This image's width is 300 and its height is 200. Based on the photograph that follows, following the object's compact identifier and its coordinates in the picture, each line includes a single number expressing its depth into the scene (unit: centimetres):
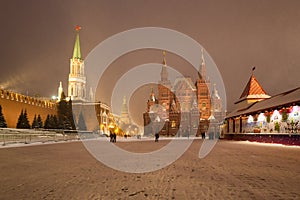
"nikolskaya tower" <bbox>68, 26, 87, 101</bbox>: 12306
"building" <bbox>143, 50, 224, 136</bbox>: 8125
